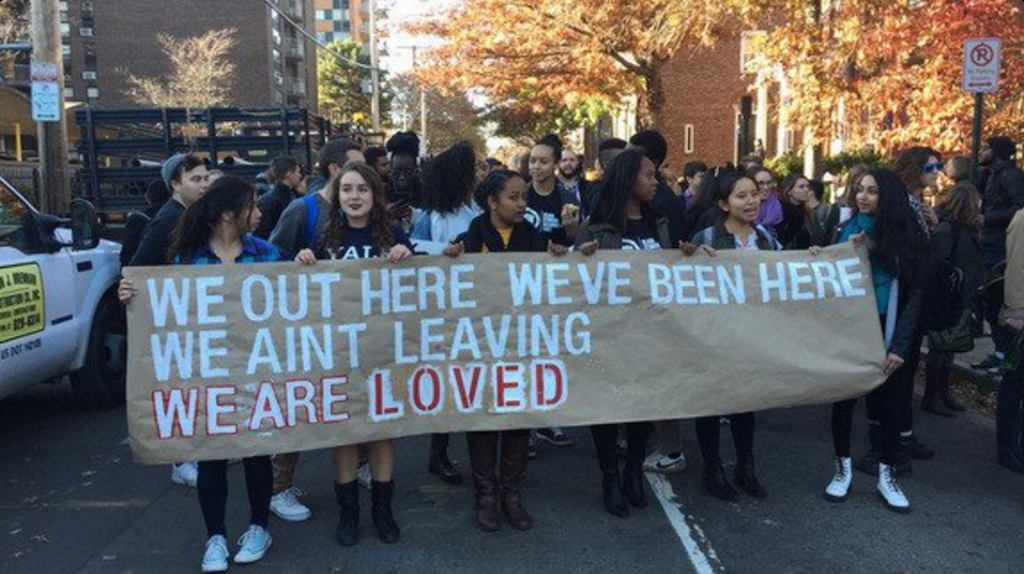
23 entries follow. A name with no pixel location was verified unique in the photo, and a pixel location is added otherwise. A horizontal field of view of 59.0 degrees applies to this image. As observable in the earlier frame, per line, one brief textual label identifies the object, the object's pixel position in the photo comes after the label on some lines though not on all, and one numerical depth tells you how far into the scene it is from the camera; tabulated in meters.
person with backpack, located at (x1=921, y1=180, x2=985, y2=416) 5.92
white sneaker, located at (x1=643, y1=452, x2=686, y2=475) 5.54
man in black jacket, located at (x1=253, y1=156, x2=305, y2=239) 6.86
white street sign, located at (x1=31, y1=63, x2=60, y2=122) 12.05
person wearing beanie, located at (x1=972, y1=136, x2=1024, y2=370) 8.41
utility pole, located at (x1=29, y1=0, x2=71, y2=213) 12.42
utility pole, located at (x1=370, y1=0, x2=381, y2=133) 39.03
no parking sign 8.74
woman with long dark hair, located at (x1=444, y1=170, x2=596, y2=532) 4.62
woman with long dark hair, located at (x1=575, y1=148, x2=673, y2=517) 4.80
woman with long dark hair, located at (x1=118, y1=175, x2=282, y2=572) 4.17
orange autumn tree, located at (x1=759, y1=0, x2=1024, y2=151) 11.26
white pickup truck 5.67
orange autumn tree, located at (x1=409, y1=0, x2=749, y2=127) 16.45
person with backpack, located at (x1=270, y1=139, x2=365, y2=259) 5.07
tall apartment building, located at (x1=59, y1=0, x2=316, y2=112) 63.25
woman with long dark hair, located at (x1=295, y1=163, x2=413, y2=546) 4.44
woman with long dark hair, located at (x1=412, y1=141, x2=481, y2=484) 5.59
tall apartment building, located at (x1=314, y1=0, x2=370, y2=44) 125.19
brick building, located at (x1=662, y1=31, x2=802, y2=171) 33.38
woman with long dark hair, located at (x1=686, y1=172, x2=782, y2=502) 4.94
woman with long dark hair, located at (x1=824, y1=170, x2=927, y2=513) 4.74
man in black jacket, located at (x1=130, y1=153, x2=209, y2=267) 4.60
